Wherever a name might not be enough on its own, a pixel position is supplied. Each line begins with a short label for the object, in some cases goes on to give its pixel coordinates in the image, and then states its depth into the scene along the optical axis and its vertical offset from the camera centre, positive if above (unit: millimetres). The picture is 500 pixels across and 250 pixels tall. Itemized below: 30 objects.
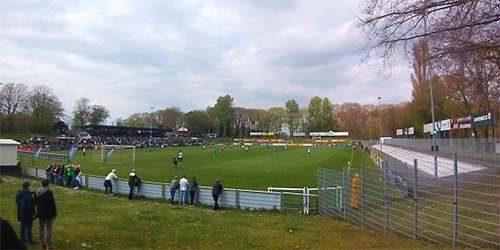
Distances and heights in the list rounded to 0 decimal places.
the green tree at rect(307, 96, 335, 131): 148375 +8645
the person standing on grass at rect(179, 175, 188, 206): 18031 -2477
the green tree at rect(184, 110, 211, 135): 153125 +5537
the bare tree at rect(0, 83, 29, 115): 96312 +9364
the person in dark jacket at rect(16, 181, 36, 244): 8945 -1628
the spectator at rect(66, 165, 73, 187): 24266 -2611
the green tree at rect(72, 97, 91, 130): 118000 +6490
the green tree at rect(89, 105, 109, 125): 120688 +6533
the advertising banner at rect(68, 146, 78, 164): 36400 -1648
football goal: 45750 -2699
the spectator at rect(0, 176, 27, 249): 5035 -1318
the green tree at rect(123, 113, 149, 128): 157650 +6740
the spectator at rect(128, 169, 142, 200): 19477 -2365
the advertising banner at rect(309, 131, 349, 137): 138625 +1331
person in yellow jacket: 13078 -1760
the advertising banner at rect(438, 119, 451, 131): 42250 +1380
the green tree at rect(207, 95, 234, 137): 151250 +9133
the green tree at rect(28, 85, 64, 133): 96062 +6337
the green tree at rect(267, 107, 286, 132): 166125 +8240
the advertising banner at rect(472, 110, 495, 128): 27664 +1396
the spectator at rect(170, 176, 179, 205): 18500 -2492
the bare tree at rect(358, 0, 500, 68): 8477 +2537
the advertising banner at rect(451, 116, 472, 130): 37281 +1445
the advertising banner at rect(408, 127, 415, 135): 65894 +1158
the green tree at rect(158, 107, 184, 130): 152500 +7439
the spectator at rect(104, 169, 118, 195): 20906 -2532
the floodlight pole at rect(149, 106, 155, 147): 119475 +1267
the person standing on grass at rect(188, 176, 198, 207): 18188 -2438
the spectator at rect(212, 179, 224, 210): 16906 -2401
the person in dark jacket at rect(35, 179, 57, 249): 8898 -1682
